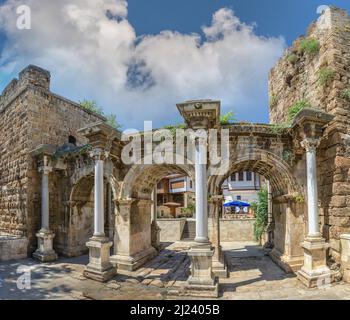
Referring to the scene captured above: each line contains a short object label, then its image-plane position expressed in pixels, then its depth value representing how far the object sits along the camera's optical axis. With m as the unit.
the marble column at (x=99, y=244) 8.37
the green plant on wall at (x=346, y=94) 8.32
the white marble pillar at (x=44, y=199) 11.27
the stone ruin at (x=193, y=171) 7.77
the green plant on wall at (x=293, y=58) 10.87
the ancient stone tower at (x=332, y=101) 7.89
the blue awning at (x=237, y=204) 22.66
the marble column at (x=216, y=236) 8.66
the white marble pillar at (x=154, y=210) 13.97
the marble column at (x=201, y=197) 7.05
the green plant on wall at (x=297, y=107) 9.67
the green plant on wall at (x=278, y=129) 9.01
